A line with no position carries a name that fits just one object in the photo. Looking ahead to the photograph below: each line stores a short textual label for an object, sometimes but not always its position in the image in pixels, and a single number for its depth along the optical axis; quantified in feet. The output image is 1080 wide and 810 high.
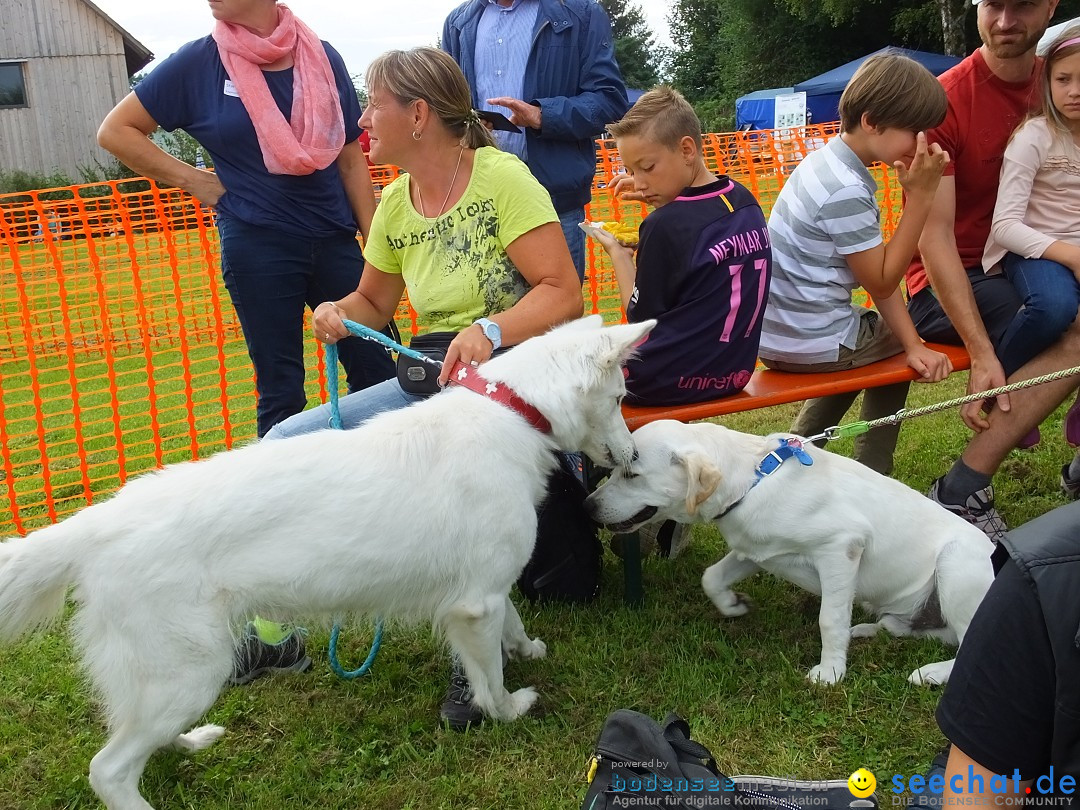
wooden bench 11.87
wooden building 86.07
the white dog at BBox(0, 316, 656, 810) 7.82
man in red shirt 12.42
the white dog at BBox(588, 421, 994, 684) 10.02
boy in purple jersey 11.43
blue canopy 96.84
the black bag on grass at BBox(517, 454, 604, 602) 11.98
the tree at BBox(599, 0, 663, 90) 168.35
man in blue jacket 14.08
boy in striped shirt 11.89
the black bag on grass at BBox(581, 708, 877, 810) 6.44
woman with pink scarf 12.96
